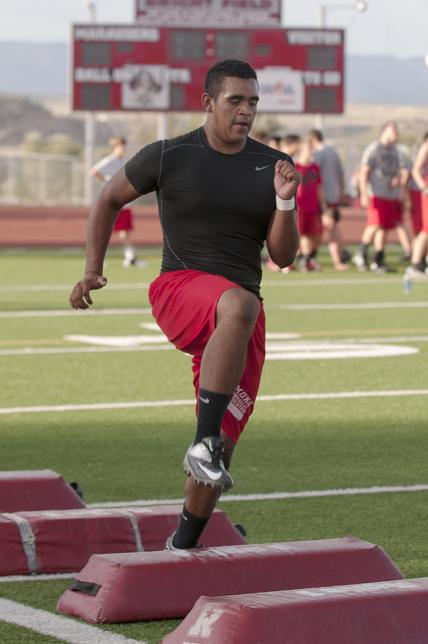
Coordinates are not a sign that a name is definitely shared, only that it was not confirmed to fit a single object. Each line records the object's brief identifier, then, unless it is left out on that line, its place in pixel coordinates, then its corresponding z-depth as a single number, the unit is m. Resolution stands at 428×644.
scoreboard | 33.12
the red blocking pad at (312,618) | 5.13
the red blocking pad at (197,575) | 5.96
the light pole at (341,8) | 46.66
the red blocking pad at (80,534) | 6.71
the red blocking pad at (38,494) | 7.40
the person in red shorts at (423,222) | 21.58
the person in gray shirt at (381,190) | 24.55
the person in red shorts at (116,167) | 24.41
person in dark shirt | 6.36
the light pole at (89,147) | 43.84
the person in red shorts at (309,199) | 24.06
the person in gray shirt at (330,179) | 24.92
